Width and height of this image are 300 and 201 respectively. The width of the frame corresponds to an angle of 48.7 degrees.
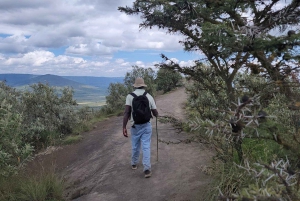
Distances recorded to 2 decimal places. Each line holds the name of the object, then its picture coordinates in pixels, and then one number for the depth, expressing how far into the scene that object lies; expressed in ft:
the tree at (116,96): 58.54
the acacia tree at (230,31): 10.40
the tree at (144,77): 69.46
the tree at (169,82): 72.18
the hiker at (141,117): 21.29
